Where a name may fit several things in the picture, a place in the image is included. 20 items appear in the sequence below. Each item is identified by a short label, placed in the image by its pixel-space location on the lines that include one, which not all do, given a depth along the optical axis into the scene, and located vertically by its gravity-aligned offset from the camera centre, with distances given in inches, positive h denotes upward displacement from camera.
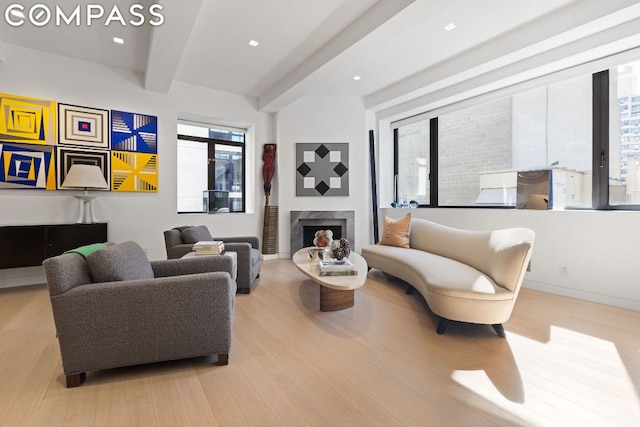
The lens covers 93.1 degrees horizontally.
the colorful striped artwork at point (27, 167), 146.5 +22.5
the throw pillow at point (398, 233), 165.2 -13.3
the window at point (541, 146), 126.6 +32.9
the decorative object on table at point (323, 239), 147.1 -14.4
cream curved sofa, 90.5 -23.0
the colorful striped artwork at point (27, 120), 146.3 +45.6
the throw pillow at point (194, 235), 134.3 -11.0
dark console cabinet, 135.6 -13.7
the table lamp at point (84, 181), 146.7 +14.9
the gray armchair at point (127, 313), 65.2 -23.3
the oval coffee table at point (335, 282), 95.9 -23.3
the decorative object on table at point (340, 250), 123.5 -16.6
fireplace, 220.7 -9.7
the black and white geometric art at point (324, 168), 223.5 +31.2
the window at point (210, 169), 210.7 +30.4
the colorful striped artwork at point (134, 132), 172.2 +46.2
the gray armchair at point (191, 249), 128.1 -16.6
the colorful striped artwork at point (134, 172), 171.9 +23.0
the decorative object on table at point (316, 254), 133.4 -20.3
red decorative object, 222.7 +32.5
